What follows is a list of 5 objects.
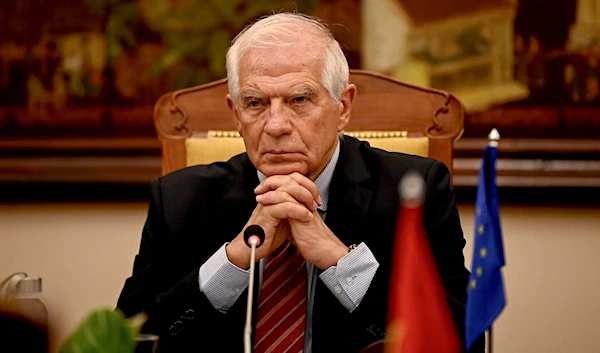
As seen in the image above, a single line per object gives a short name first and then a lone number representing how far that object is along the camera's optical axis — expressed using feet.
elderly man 15.23
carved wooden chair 16.11
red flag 13.33
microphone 14.54
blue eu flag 13.93
